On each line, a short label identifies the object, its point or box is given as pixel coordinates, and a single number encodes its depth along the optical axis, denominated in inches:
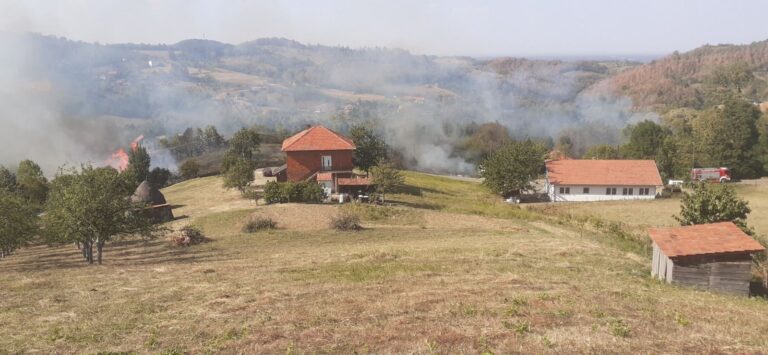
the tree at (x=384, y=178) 1740.9
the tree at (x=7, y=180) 2093.5
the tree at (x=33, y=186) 2073.1
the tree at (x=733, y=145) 2837.1
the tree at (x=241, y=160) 1806.1
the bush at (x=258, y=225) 1348.4
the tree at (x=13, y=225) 1005.8
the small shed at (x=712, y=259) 750.5
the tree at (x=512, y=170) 2119.8
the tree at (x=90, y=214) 975.0
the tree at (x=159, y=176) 2583.7
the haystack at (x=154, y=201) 1519.4
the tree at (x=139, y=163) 2425.2
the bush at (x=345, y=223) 1360.7
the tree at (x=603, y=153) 3056.1
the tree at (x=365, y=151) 2100.1
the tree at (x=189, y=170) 2807.6
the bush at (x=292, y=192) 1665.8
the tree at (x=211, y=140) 4274.1
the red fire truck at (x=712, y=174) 2696.9
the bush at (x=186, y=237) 1193.4
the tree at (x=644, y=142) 2962.6
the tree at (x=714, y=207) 1001.5
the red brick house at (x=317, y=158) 1919.3
